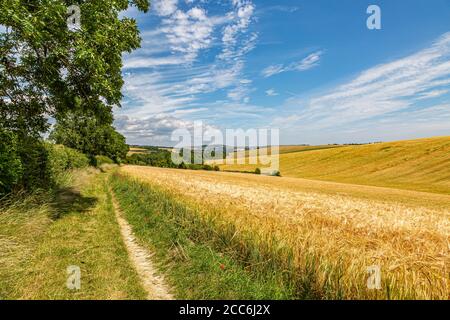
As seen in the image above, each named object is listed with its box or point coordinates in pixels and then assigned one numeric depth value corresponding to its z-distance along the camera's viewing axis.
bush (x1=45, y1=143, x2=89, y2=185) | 16.84
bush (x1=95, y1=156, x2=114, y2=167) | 55.62
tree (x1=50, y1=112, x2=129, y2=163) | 53.22
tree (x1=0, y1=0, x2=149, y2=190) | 9.72
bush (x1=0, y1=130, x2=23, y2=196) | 10.02
